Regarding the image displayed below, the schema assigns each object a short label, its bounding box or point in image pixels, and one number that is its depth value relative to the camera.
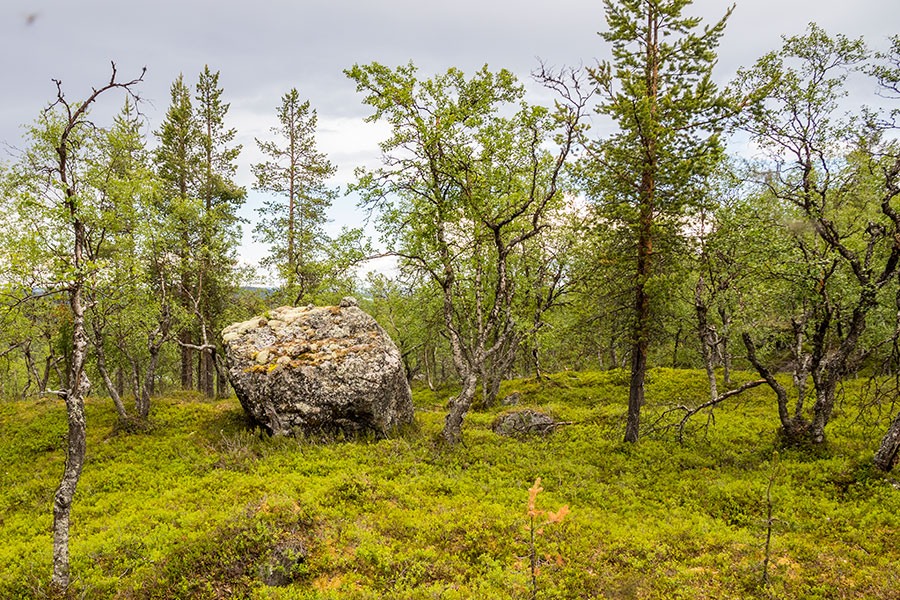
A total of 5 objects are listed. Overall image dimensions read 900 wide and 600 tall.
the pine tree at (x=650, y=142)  12.95
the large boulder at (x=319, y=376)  14.79
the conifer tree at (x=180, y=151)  22.31
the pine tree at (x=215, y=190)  22.98
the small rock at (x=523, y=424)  16.72
